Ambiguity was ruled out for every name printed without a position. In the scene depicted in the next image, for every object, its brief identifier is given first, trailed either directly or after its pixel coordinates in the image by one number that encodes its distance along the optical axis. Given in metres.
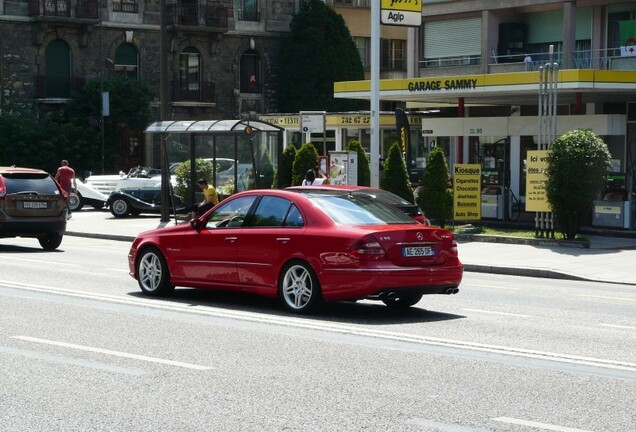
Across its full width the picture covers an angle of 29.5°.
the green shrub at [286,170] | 32.75
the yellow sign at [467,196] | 29.20
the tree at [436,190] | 28.38
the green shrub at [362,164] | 30.56
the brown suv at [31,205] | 24.36
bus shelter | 31.80
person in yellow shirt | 24.58
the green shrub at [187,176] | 33.63
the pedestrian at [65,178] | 35.76
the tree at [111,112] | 57.56
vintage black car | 37.94
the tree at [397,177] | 28.95
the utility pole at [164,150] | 32.53
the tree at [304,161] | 31.92
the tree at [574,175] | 25.28
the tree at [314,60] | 65.25
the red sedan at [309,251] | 13.48
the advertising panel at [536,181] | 26.25
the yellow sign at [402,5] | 27.67
